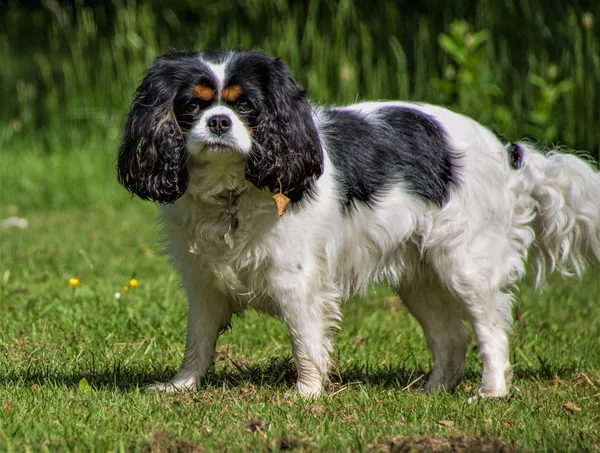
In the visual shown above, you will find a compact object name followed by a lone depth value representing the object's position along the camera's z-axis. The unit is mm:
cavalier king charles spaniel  7566
